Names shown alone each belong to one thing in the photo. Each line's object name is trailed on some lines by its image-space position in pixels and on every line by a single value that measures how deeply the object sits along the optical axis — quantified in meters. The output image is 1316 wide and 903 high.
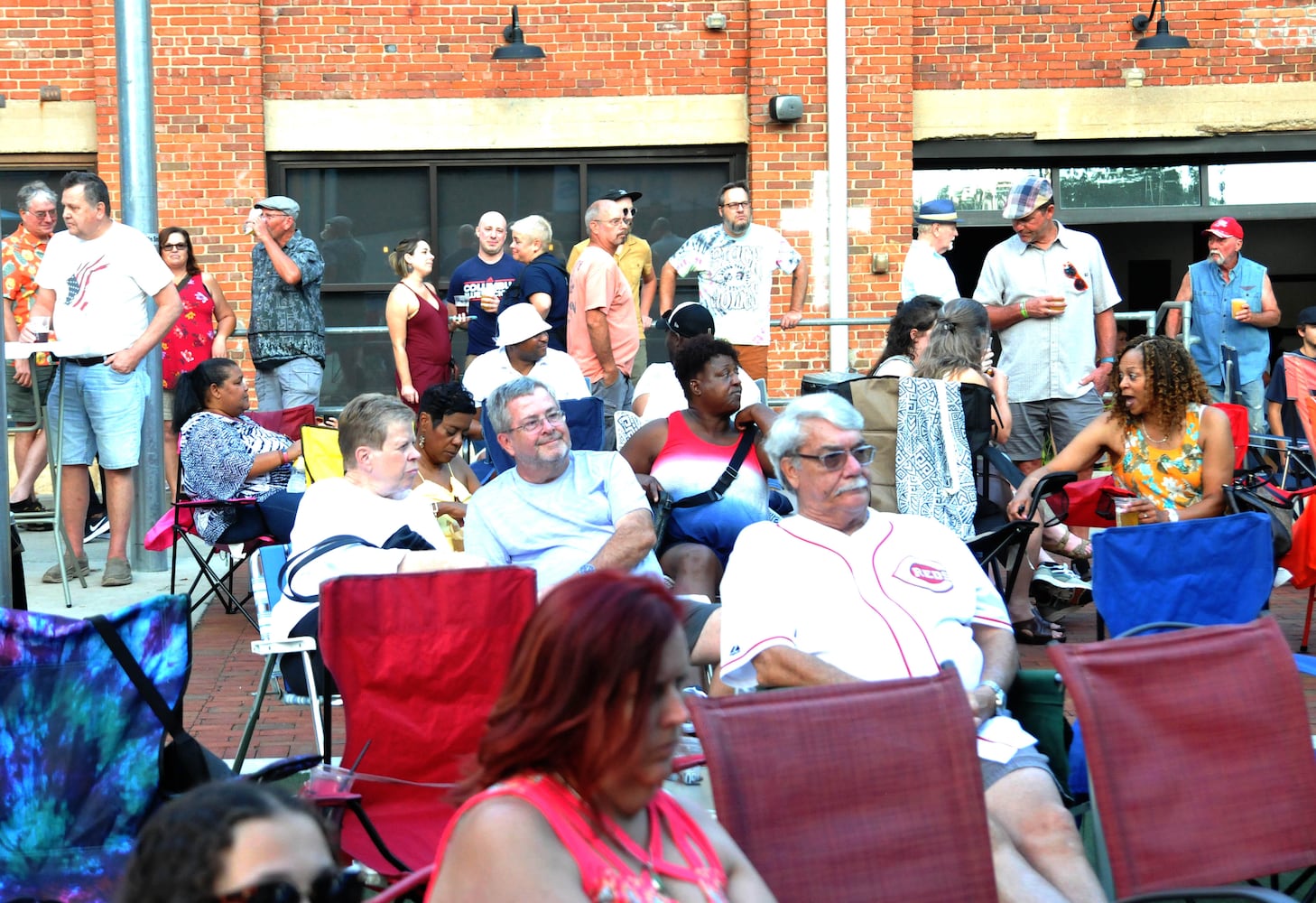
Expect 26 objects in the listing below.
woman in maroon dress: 9.69
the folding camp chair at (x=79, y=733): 3.60
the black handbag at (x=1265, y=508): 5.98
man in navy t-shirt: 9.66
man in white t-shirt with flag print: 8.14
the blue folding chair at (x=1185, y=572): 4.71
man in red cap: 11.36
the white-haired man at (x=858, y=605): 3.89
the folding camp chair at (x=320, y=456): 7.40
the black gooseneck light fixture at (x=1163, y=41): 12.30
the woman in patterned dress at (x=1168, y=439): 6.46
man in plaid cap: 8.82
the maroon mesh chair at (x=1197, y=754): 3.25
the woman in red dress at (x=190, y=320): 10.21
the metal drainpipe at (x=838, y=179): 12.42
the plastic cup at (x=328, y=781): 3.46
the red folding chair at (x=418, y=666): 4.06
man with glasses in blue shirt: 5.32
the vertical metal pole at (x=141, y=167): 8.96
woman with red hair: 2.29
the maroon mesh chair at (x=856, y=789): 2.93
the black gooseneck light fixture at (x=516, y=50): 12.29
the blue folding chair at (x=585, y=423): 6.93
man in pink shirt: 9.05
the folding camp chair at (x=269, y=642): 4.35
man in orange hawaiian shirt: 9.62
